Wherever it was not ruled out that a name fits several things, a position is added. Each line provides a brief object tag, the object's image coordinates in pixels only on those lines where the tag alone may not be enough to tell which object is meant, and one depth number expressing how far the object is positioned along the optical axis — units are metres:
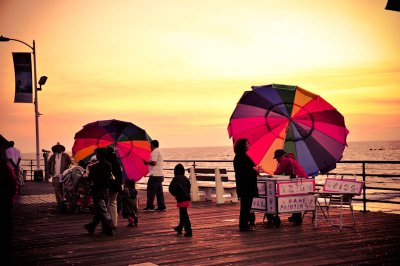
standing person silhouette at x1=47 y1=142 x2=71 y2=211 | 18.23
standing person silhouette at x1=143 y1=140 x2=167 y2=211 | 17.17
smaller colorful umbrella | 17.22
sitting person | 13.24
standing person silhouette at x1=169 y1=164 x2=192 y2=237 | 12.21
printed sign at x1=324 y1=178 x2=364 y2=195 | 12.63
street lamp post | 32.96
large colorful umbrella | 12.80
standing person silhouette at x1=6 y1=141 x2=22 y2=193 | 21.91
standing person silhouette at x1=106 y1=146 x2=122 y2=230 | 13.23
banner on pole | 33.53
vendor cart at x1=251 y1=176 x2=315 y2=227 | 13.25
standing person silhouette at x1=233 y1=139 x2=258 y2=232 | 12.73
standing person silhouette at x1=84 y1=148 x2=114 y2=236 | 12.80
